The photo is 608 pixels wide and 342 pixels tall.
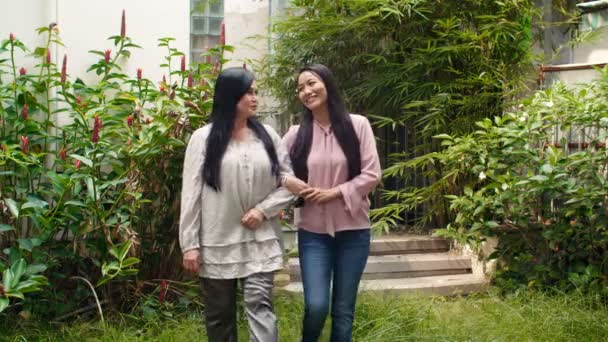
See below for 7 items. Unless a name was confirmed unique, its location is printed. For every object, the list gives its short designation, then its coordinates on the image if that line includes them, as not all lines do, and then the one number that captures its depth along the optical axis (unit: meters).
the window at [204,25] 7.54
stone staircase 5.83
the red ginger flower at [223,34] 4.65
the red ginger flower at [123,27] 4.54
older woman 3.12
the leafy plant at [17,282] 3.52
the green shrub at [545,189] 5.18
